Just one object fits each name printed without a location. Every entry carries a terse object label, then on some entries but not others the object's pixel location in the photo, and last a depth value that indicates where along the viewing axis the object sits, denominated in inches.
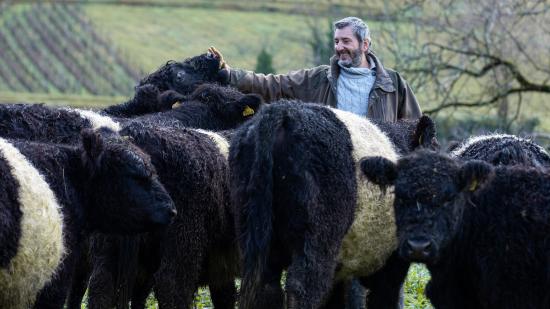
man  735.9
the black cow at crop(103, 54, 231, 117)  864.9
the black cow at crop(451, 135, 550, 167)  608.6
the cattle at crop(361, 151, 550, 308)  473.4
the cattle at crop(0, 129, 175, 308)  495.6
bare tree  1893.6
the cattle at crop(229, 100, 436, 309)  521.9
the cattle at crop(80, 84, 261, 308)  582.8
